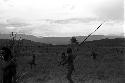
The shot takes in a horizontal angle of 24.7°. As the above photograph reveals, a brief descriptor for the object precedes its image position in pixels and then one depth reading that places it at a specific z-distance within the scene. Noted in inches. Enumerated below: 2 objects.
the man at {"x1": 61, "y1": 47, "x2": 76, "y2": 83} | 398.0
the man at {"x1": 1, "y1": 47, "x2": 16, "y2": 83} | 236.8
